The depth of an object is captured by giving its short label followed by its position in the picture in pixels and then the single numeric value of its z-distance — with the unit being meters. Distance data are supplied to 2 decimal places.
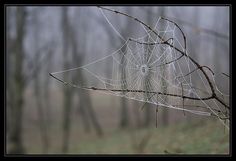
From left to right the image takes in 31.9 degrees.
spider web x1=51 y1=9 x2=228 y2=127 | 2.93
